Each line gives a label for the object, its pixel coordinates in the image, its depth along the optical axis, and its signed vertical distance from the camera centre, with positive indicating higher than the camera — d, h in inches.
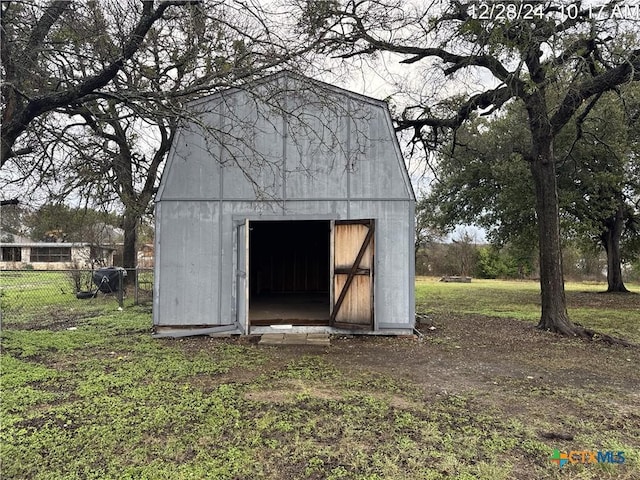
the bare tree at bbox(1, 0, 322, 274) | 183.9 +96.7
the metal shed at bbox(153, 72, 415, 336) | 277.9 +33.4
